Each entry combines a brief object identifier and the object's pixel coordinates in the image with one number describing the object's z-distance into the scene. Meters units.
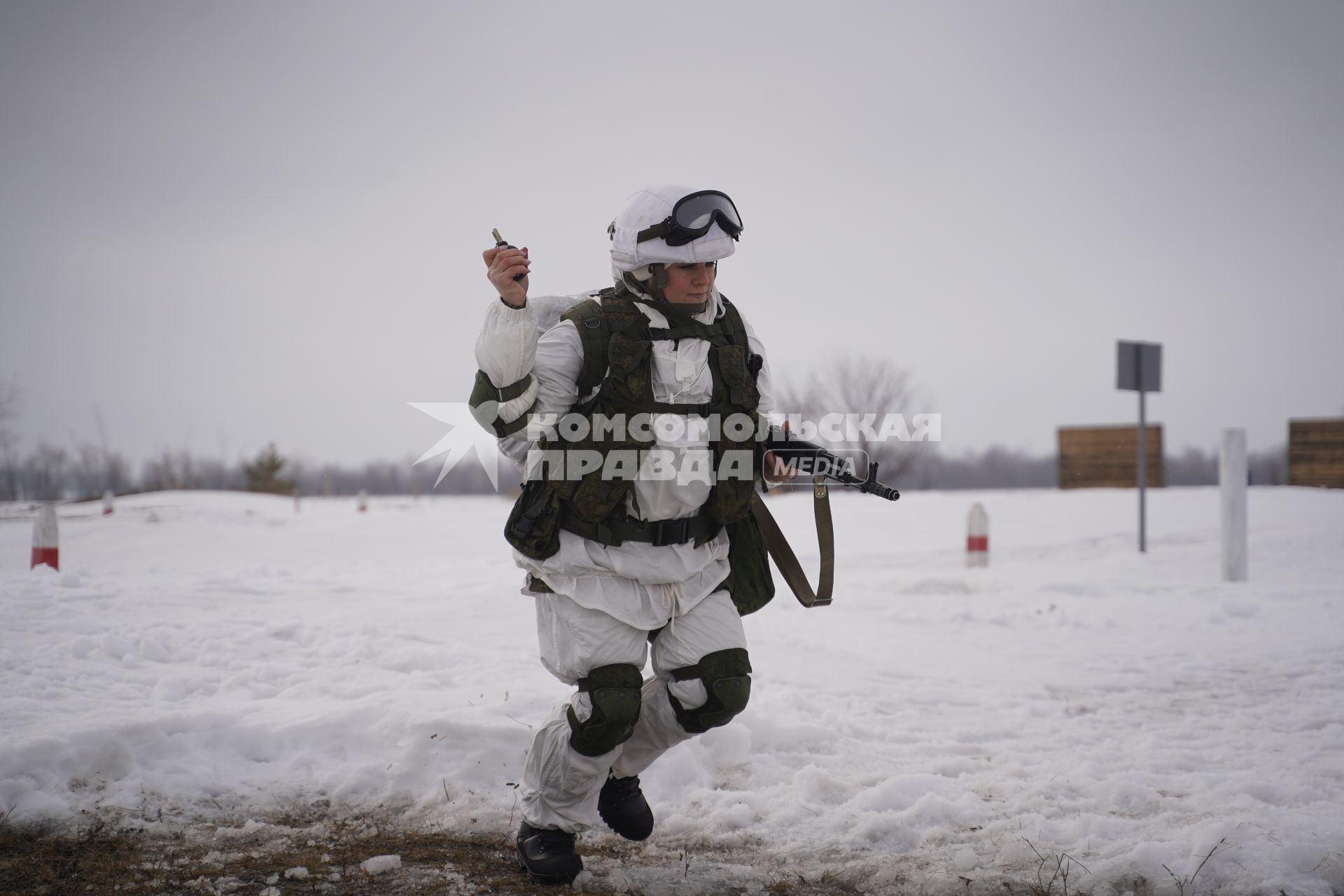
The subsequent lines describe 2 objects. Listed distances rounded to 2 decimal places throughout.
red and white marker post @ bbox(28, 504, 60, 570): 8.51
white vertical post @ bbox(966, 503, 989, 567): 11.02
